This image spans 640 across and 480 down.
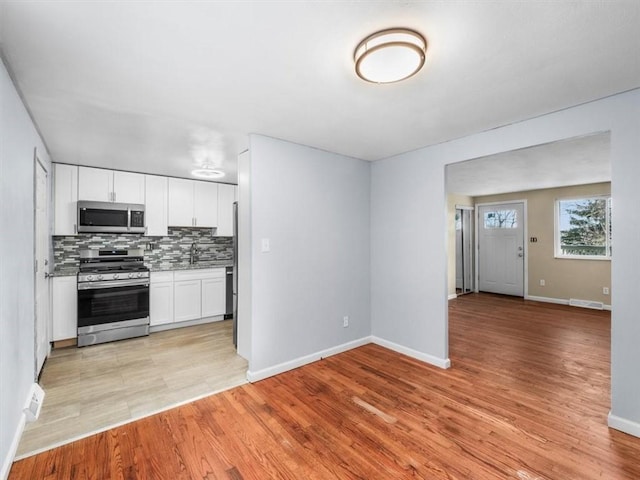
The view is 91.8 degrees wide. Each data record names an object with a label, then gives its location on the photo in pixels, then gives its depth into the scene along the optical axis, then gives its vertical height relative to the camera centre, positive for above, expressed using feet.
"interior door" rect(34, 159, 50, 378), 9.36 -0.99
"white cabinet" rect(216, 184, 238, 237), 16.85 +1.67
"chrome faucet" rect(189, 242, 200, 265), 16.74 -0.74
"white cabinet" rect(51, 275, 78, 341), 12.33 -2.76
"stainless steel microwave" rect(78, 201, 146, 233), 12.97 +0.96
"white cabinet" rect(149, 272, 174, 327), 14.44 -2.79
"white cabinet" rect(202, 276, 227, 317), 15.89 -2.97
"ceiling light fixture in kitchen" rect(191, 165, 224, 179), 13.29 +2.93
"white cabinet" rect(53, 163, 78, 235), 12.67 +1.69
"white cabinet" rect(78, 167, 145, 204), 13.23 +2.39
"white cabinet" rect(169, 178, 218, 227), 15.40 +1.86
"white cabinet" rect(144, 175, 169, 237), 14.69 +1.69
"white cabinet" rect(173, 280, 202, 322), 15.08 -2.97
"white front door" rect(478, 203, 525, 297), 22.30 -0.64
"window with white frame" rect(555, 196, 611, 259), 18.90 +0.78
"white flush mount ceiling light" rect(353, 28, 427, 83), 4.86 +3.02
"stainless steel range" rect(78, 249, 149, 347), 12.67 -2.48
